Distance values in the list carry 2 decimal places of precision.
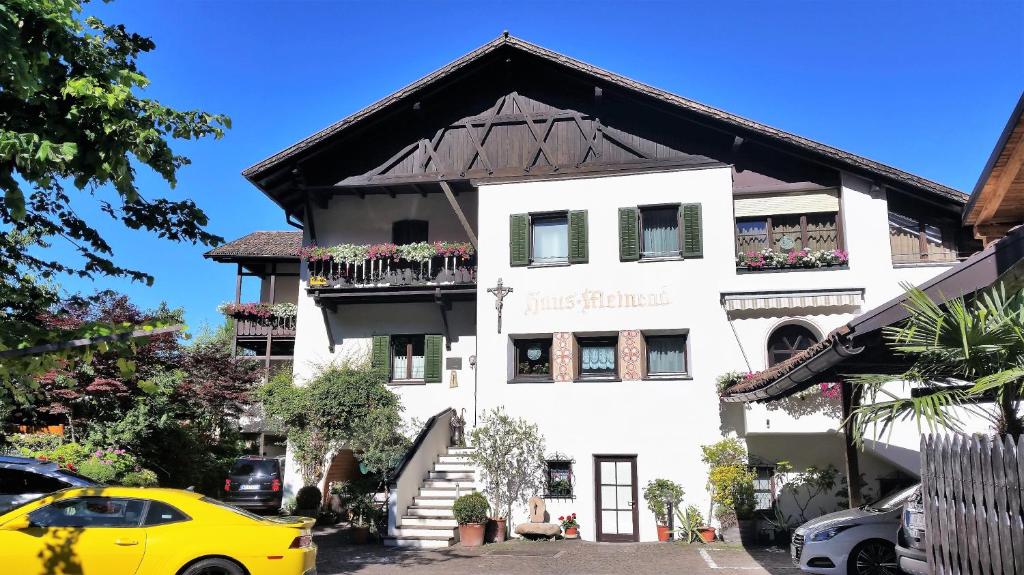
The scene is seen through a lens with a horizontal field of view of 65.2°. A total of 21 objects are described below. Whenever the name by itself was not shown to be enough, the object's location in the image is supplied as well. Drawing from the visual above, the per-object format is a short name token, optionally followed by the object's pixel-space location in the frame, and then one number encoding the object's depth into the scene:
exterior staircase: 16.75
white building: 18.03
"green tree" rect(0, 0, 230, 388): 6.81
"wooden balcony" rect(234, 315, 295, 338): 24.34
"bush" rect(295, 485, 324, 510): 20.28
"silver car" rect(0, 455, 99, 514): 11.38
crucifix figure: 19.38
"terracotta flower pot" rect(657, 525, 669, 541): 17.28
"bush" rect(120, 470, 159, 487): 14.95
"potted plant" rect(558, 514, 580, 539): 17.70
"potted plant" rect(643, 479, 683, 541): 17.44
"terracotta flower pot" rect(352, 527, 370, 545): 17.11
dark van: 21.16
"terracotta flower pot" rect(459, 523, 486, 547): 16.86
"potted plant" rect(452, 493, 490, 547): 16.88
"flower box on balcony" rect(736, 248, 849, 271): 18.06
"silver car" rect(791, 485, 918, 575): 11.18
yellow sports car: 8.84
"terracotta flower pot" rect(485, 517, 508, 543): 17.44
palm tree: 6.10
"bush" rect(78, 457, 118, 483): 14.43
